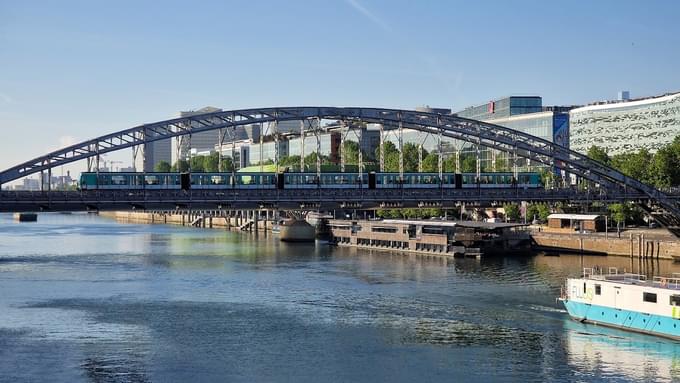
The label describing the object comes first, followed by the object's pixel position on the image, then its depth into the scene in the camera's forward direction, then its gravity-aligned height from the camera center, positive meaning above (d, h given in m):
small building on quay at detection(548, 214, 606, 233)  117.38 -2.55
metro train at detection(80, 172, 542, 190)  94.88 +2.68
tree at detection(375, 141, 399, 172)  177.50 +9.22
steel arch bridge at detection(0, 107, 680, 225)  88.38 +6.85
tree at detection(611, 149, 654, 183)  126.50 +4.81
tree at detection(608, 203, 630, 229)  120.33 -1.32
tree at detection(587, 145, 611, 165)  138.57 +6.85
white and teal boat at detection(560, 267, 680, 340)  54.34 -6.07
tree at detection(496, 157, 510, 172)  170.31 +7.10
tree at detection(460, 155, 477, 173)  160.91 +6.69
